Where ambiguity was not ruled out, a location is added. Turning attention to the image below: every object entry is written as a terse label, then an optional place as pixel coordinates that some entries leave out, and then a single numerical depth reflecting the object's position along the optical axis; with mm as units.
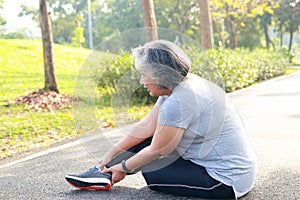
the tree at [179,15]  43062
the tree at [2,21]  54438
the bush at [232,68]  4168
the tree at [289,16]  33281
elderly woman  2793
